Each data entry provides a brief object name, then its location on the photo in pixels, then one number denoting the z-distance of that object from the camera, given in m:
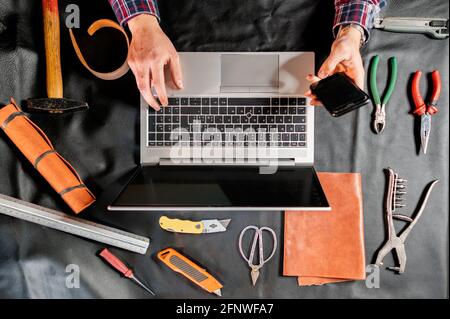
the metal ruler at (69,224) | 0.90
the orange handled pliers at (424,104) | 0.90
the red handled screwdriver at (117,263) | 0.92
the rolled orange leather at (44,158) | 0.89
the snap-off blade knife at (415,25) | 0.90
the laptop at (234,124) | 0.87
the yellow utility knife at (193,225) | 0.93
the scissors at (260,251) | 0.93
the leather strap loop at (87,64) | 0.92
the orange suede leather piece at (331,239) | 0.92
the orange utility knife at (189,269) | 0.92
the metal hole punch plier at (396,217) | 0.91
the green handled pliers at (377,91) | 0.90
